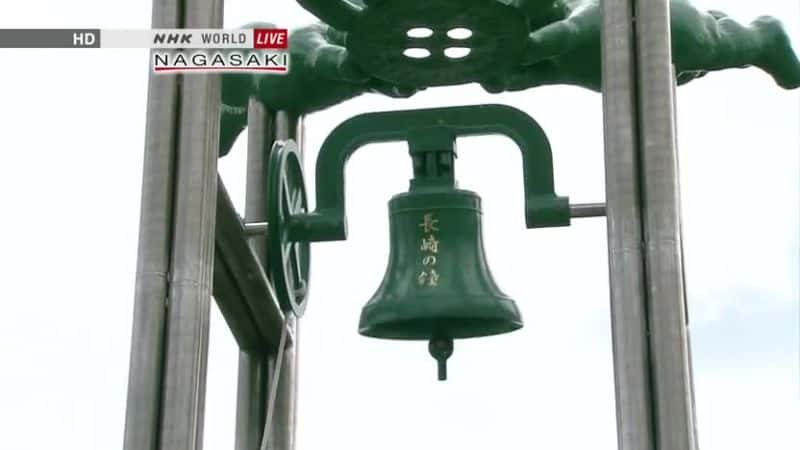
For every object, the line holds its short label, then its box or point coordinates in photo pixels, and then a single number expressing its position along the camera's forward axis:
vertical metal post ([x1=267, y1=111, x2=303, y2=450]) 22.98
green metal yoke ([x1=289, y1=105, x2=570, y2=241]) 20.44
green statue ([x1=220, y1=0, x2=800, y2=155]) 18.91
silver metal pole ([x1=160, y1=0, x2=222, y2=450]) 16.17
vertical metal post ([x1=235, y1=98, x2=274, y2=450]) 22.87
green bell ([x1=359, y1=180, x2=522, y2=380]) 19.37
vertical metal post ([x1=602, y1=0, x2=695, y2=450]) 15.92
